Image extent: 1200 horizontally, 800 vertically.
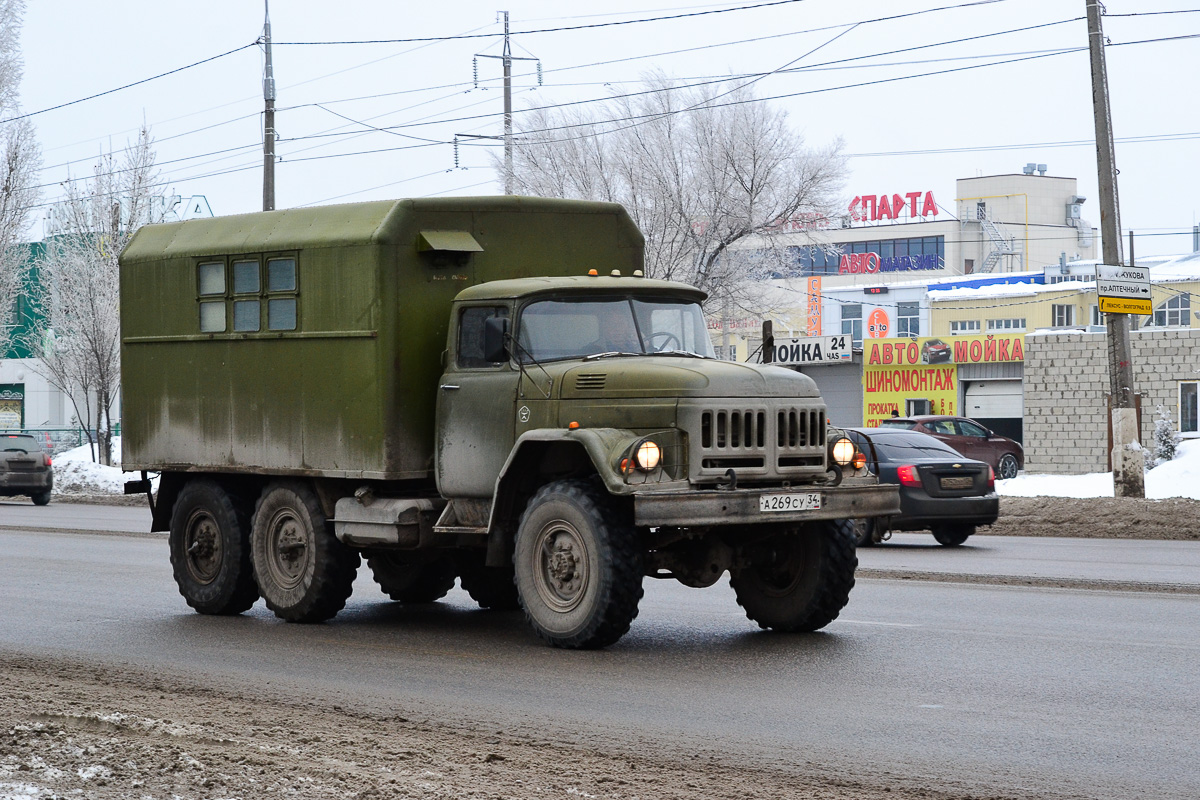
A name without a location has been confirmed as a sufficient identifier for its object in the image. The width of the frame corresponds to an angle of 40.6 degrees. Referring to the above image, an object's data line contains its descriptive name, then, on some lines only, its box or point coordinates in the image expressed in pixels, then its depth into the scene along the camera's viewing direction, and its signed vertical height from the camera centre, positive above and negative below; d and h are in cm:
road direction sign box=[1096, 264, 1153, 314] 2491 +226
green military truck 1038 +16
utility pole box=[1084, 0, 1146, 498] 2550 +172
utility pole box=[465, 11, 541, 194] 4903 +1074
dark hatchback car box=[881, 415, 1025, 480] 3931 -8
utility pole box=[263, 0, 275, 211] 3350 +661
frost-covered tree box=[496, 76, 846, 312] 5247 +836
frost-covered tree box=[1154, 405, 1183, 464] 3669 -11
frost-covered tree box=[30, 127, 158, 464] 5028 +622
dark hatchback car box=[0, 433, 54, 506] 3512 -39
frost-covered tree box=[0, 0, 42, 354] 5122 +912
